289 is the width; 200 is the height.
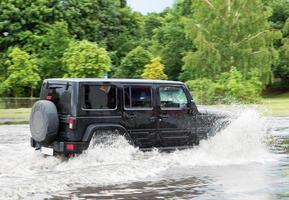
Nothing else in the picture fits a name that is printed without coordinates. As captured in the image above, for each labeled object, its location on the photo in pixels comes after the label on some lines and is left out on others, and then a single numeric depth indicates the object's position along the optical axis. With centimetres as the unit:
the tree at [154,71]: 4784
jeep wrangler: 1241
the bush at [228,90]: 4216
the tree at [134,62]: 5512
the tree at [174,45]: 7879
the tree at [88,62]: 4294
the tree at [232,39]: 5462
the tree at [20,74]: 4716
